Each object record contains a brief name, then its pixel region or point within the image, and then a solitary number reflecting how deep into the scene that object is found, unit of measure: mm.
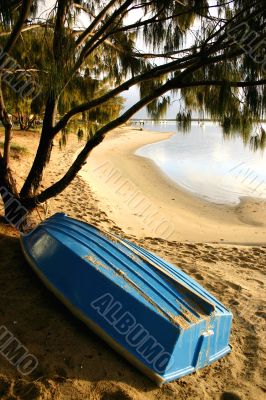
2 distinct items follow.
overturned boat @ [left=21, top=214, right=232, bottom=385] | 2164
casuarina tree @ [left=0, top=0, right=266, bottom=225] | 2648
